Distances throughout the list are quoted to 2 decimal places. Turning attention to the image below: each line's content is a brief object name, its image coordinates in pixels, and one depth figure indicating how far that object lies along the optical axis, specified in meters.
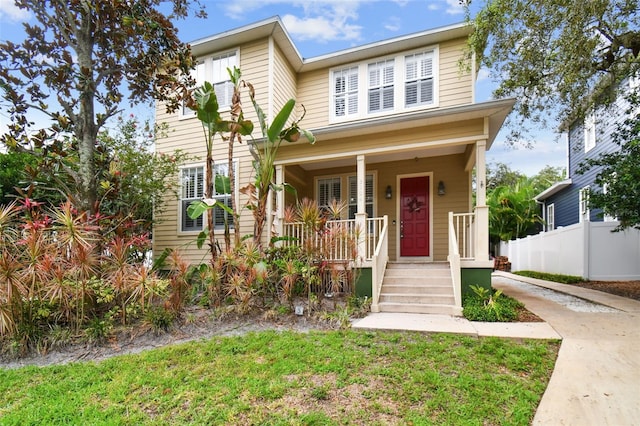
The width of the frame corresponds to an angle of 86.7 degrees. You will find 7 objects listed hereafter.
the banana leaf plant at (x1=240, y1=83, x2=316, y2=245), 6.83
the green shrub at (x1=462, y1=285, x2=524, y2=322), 5.66
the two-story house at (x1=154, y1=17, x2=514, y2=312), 8.70
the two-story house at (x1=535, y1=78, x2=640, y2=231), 10.80
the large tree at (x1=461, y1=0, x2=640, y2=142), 6.97
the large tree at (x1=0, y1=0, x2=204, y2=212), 6.04
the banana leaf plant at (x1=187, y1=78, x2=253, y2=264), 6.44
